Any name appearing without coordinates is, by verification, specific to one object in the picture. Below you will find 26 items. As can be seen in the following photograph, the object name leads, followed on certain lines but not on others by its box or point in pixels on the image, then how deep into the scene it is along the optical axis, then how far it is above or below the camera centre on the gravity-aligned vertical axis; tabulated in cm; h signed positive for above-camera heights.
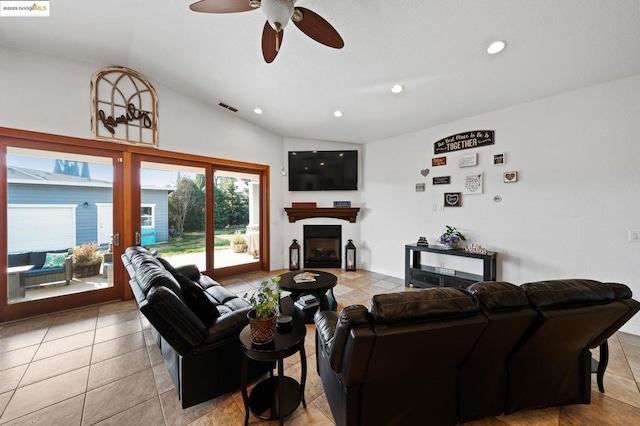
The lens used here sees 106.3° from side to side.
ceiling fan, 165 +151
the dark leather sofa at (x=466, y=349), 127 -82
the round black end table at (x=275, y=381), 150 -119
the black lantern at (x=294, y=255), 549 -100
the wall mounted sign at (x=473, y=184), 391 +47
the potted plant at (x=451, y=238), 398 -44
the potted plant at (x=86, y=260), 343 -69
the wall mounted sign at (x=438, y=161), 434 +93
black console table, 357 -103
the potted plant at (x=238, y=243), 503 -64
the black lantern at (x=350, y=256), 538 -100
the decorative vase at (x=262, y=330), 151 -75
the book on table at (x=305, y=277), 308 -87
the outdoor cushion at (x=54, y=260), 324 -64
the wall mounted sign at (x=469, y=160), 394 +87
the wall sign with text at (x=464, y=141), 383 +120
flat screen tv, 546 +99
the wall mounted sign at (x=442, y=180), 428 +57
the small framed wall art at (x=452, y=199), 416 +23
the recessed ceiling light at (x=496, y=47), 239 +168
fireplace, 562 -81
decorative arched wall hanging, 340 +158
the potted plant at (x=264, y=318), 152 -68
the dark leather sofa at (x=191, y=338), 158 -91
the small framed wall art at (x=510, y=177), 357 +53
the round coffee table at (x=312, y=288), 290 -93
